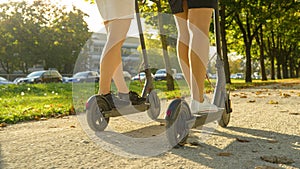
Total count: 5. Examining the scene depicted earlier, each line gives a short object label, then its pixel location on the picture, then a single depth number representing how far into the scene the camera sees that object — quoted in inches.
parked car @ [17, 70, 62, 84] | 974.4
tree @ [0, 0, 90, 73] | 1393.9
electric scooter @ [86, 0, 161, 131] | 112.1
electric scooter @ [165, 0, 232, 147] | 90.4
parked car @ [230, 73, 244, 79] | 3068.7
